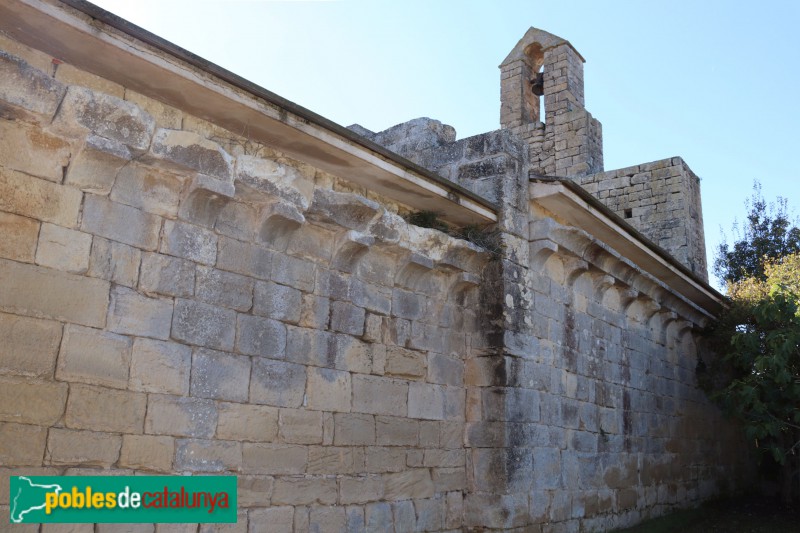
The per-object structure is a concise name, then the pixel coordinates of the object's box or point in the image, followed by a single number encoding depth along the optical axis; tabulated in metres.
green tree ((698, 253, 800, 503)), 8.05
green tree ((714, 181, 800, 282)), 13.70
